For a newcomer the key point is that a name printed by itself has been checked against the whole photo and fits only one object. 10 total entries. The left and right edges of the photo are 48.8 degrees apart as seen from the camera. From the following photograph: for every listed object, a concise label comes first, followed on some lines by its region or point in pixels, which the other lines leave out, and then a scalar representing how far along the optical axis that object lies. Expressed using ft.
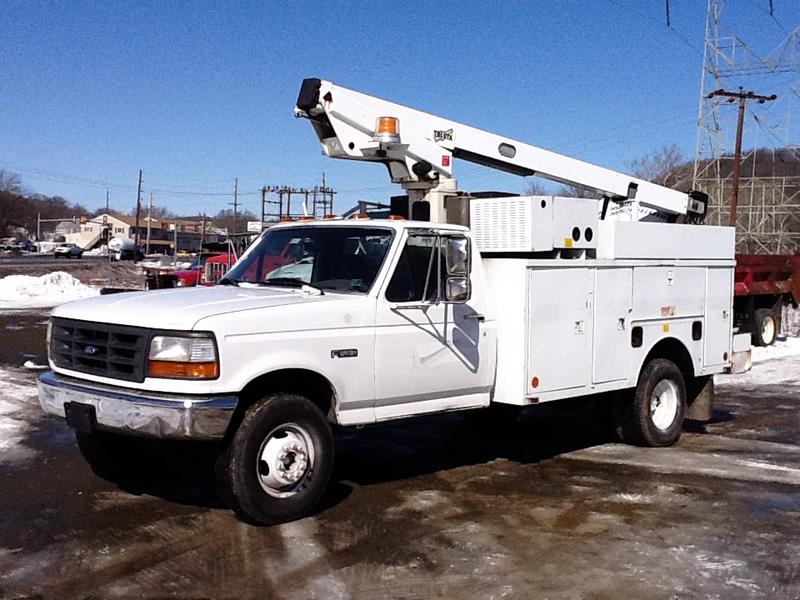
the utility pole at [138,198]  272.29
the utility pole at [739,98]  110.52
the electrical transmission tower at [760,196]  123.03
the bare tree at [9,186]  362.94
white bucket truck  18.86
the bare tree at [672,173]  143.19
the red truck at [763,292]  58.70
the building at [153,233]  362.94
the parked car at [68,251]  244.22
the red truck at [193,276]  77.92
